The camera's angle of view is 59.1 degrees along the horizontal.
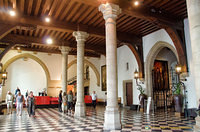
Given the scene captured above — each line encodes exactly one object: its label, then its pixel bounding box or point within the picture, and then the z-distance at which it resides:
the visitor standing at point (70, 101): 10.89
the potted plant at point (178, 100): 8.96
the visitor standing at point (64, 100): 10.61
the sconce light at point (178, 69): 9.23
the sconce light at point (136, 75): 12.27
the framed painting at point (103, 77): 17.51
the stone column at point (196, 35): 3.91
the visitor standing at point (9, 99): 10.84
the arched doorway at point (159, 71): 11.75
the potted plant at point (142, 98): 11.39
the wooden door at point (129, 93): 13.77
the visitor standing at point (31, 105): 9.40
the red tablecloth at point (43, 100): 14.80
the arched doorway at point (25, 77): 19.33
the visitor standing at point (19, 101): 9.74
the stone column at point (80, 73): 9.26
